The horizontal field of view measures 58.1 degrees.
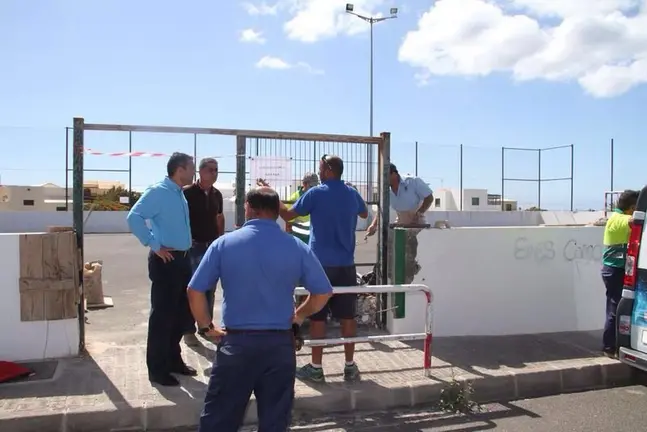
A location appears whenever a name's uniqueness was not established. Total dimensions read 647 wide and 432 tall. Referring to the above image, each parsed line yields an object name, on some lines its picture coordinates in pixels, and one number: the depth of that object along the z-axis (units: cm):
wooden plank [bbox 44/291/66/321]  538
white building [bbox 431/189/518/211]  2995
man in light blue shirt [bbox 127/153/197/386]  471
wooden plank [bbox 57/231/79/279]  538
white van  505
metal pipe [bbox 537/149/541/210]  2553
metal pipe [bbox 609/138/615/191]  2328
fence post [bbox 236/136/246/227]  618
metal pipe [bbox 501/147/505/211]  2528
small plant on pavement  490
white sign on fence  630
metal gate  555
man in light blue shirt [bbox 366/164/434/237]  712
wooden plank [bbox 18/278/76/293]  530
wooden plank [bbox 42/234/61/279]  533
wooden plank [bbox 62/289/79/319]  543
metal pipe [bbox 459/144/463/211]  2452
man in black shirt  580
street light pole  2772
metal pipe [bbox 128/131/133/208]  1979
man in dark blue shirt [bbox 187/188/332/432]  289
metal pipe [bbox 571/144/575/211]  2510
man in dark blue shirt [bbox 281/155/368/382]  499
